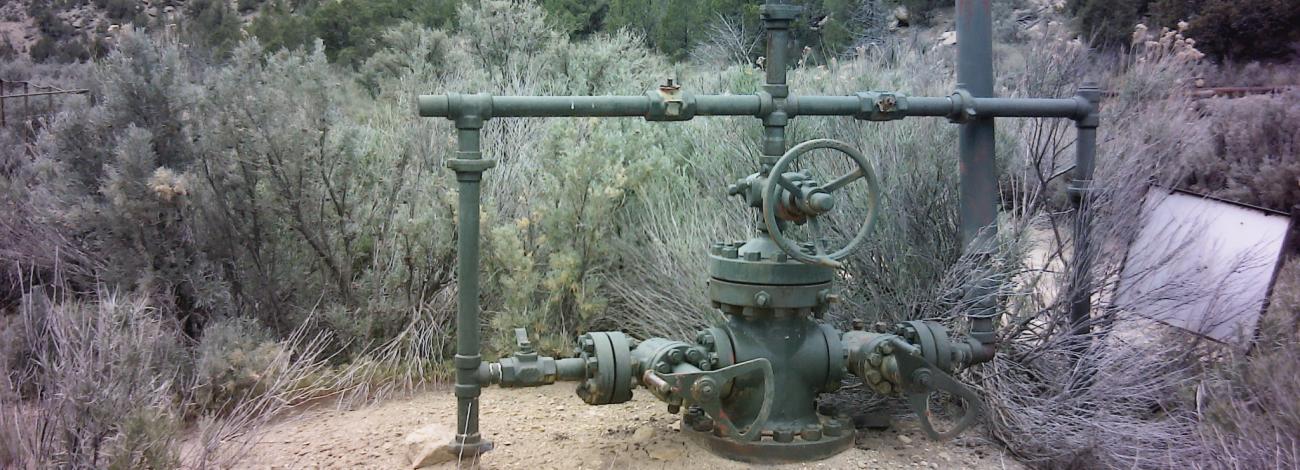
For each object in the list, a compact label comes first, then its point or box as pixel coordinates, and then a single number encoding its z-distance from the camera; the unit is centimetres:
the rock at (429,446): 315
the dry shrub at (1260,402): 264
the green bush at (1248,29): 1220
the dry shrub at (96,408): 224
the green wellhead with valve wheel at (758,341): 291
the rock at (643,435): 338
